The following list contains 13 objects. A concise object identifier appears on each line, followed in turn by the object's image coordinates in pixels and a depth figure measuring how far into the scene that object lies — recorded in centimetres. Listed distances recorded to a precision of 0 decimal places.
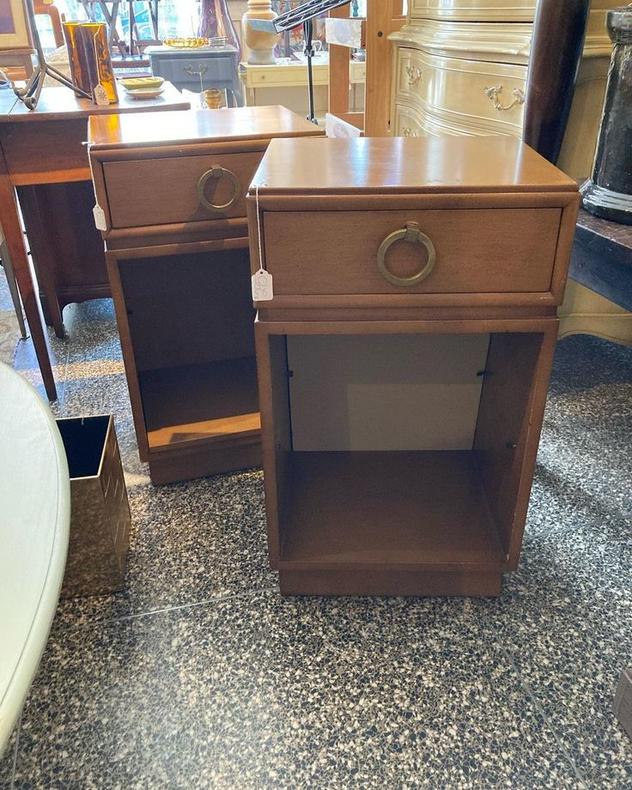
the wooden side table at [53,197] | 150
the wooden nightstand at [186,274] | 118
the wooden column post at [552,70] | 129
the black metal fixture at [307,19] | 173
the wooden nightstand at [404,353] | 83
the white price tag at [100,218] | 118
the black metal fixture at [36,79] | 156
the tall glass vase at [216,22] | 412
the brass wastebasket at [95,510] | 110
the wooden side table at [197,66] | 383
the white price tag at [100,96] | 159
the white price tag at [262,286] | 85
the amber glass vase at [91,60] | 163
